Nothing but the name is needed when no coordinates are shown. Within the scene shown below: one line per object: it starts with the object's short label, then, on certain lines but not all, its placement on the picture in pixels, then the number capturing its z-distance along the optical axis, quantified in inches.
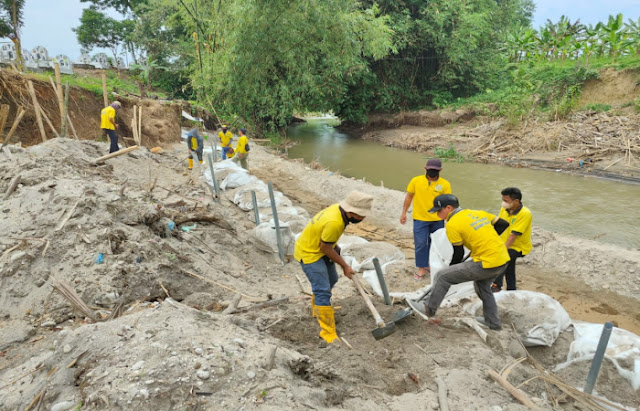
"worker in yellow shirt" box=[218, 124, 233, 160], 399.5
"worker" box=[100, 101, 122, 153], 326.6
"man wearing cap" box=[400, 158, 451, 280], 183.6
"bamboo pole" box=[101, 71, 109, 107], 399.1
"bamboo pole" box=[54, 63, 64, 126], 329.7
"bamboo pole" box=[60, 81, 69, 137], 337.4
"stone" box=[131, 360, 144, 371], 82.5
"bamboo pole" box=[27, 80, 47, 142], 332.5
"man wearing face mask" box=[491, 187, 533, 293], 149.6
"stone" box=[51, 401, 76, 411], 77.6
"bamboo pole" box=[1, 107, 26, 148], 297.1
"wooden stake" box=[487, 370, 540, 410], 95.5
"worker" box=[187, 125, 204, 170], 373.1
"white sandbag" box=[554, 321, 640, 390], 116.9
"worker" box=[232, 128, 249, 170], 350.3
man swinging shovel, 119.3
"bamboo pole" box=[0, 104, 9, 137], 311.6
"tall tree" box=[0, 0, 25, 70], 821.2
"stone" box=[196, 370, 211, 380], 82.3
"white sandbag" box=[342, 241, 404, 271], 204.1
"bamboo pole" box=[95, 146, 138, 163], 268.2
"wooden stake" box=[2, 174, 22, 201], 184.6
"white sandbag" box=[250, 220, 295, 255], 219.0
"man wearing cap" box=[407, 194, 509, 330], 126.3
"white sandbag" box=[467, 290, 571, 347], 134.5
